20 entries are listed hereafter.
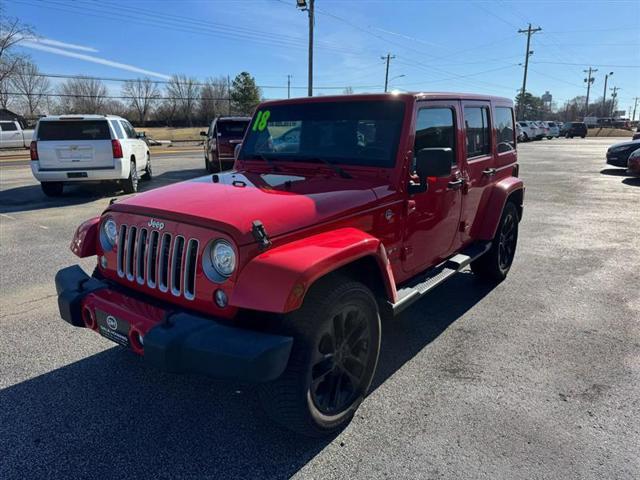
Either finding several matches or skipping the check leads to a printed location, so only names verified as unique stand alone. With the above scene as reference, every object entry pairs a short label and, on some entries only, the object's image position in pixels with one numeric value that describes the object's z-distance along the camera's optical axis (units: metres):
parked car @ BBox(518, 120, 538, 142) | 41.64
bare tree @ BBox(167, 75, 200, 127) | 87.00
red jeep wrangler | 2.32
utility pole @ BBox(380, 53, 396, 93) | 59.21
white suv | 10.37
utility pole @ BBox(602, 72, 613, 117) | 100.02
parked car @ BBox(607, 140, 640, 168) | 17.34
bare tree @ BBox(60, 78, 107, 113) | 65.13
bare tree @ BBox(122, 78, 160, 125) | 79.58
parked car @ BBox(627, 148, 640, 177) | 14.56
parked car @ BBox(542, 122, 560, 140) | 48.34
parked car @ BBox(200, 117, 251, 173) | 14.39
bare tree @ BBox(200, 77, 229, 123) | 86.19
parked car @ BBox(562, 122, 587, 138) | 51.78
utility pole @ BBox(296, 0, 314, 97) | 24.31
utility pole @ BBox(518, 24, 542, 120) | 55.70
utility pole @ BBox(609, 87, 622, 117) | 112.61
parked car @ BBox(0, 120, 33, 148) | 29.03
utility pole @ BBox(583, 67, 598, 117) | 92.44
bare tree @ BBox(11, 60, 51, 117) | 58.03
